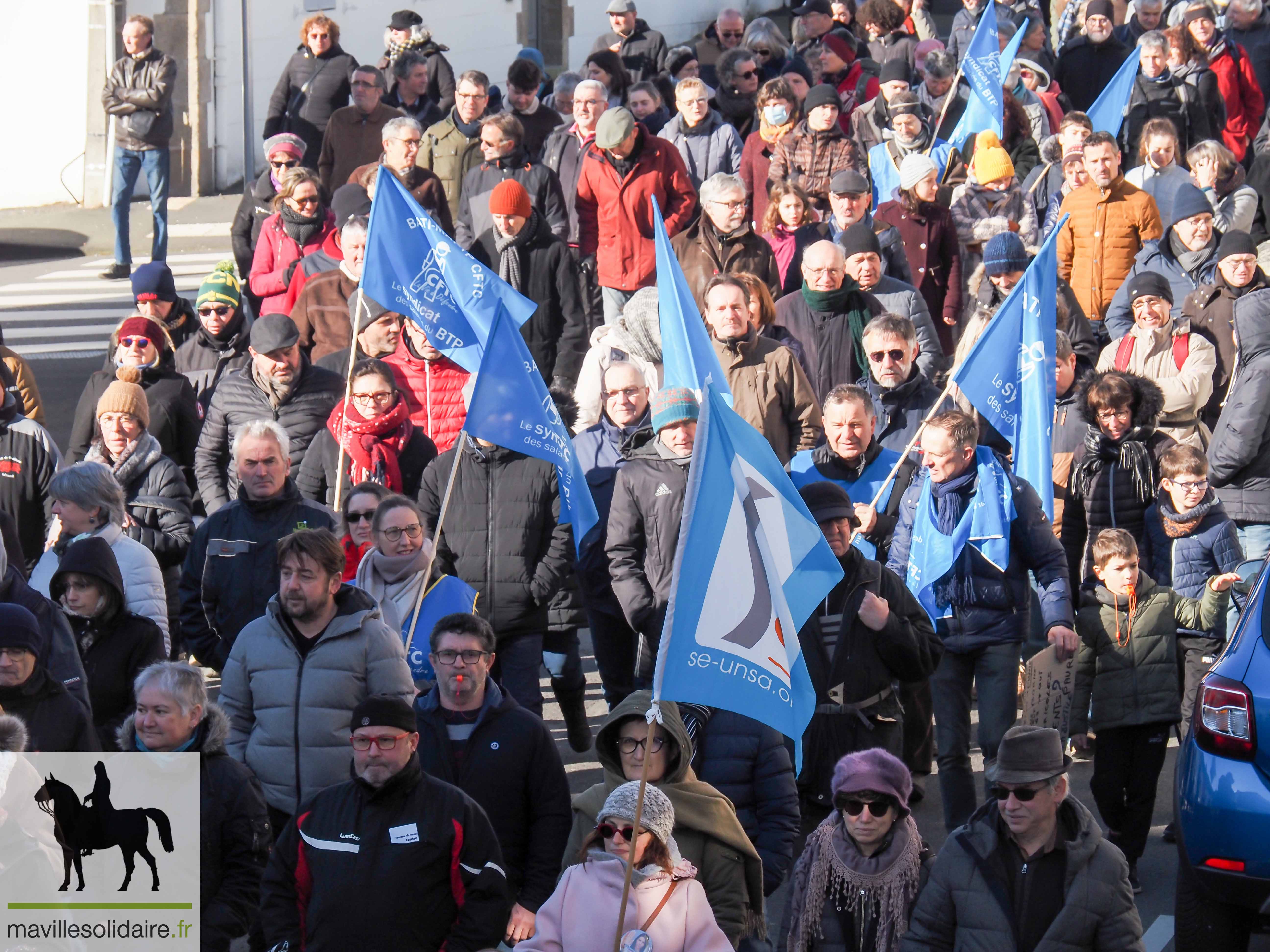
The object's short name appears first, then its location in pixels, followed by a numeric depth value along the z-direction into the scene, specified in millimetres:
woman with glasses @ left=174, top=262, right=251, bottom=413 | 20953
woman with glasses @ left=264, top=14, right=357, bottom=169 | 33500
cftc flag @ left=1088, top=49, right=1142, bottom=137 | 30719
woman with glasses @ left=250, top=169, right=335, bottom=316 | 24125
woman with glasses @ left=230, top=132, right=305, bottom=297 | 25312
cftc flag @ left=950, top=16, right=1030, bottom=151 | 28078
